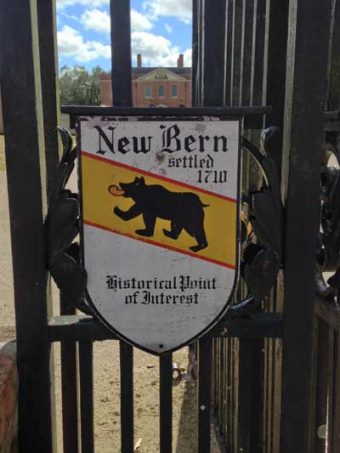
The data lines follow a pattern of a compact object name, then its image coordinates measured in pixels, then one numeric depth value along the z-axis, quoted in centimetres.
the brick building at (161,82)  5388
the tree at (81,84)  6060
